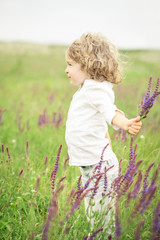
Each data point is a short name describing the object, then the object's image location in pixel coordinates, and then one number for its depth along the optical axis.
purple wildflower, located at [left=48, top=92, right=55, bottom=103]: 6.96
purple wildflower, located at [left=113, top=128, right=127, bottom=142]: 2.73
